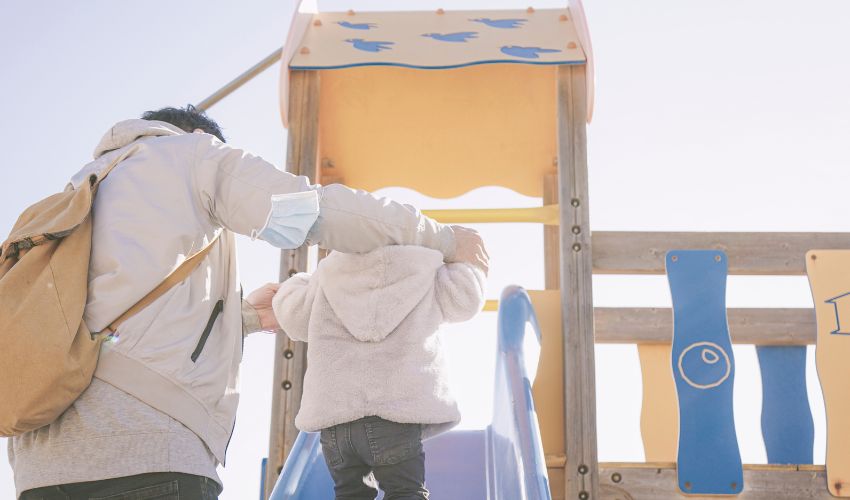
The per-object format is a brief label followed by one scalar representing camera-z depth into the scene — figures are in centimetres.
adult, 157
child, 242
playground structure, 393
